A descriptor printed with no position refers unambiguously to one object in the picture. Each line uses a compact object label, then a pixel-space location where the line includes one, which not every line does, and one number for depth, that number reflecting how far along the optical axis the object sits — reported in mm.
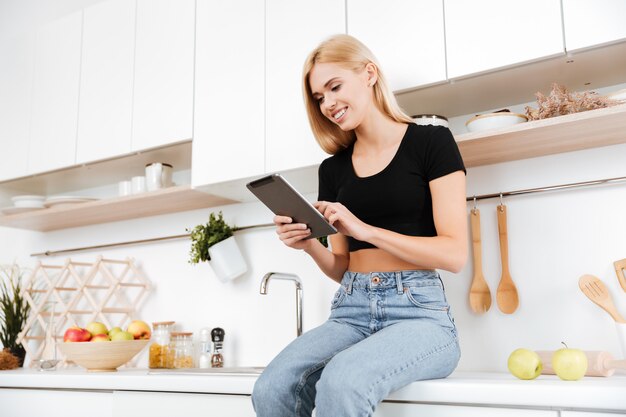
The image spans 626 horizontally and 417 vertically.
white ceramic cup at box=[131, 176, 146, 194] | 2211
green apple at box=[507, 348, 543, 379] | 1237
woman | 1109
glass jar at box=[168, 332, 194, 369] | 2070
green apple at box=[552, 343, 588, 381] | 1175
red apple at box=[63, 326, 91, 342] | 1964
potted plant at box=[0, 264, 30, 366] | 2516
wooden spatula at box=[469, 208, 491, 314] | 1675
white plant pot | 2123
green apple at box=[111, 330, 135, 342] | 1952
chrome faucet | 1803
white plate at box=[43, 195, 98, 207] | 2336
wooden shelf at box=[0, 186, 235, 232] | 2123
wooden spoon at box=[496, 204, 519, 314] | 1638
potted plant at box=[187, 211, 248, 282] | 2125
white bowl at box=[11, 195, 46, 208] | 2418
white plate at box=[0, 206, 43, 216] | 2428
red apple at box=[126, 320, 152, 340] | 2086
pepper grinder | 2062
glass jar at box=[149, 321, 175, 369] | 2088
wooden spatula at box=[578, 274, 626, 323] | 1482
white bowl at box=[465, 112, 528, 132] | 1518
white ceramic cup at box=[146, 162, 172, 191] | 2164
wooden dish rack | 2381
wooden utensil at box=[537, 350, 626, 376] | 1331
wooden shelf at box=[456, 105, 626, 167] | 1398
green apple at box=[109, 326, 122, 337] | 2023
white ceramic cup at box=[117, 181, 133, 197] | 2256
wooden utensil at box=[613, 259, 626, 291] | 1492
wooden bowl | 1896
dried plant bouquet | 1402
